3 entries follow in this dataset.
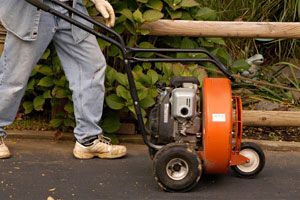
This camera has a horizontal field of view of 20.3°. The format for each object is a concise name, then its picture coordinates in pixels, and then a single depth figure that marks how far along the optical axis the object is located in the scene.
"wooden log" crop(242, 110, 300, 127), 6.37
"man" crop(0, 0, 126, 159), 5.47
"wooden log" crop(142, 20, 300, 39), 6.12
